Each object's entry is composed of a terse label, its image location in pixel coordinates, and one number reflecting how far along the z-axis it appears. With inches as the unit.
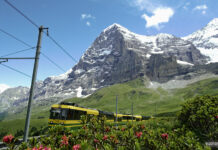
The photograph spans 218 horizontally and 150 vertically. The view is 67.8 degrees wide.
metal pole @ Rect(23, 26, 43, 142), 475.2
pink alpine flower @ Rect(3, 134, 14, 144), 236.7
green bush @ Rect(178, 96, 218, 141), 592.4
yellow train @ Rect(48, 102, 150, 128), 1018.1
